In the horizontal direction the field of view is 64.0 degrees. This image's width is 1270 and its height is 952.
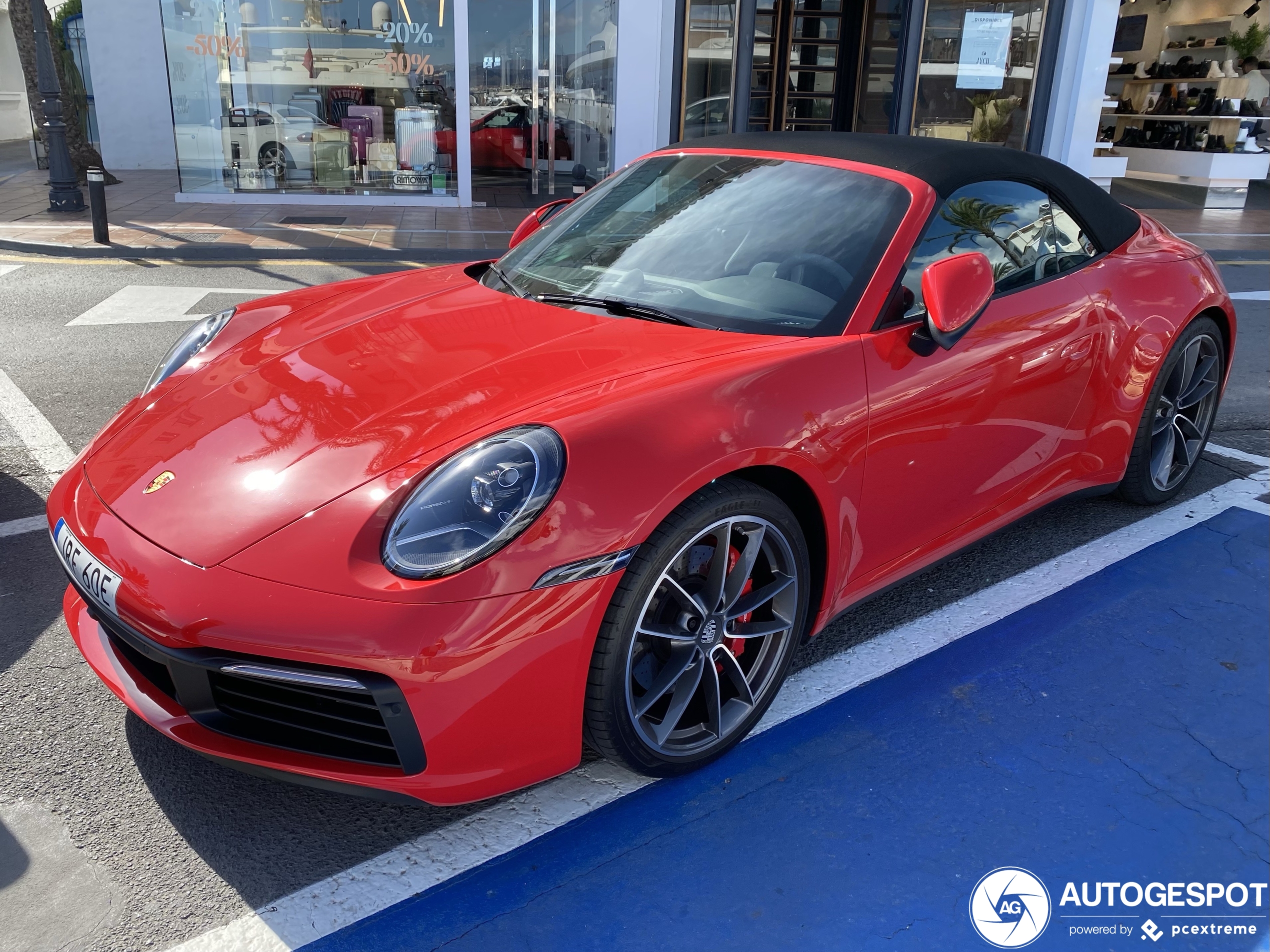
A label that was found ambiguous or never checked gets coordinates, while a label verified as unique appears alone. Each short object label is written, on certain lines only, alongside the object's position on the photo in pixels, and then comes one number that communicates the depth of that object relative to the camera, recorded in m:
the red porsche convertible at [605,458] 1.97
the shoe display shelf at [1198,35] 17.75
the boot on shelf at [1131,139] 17.80
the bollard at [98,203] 9.01
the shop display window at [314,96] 12.36
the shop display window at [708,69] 12.46
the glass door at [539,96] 13.30
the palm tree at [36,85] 12.50
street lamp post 10.17
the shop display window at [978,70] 13.08
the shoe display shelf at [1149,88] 16.70
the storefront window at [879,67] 13.28
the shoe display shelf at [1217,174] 15.03
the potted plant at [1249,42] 16.69
